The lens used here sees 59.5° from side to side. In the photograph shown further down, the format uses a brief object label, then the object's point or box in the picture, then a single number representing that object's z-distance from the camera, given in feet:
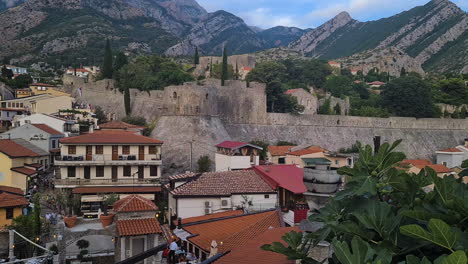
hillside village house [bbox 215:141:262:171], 114.62
